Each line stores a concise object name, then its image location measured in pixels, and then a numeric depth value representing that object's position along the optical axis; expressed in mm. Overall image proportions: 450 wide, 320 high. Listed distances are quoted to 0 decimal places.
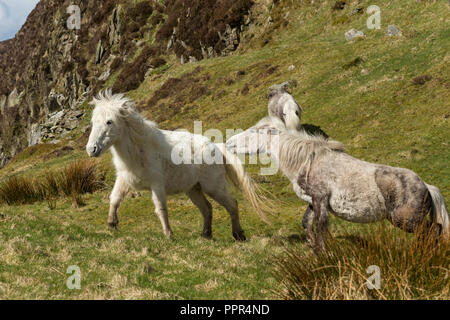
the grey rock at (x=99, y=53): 68231
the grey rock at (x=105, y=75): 62688
